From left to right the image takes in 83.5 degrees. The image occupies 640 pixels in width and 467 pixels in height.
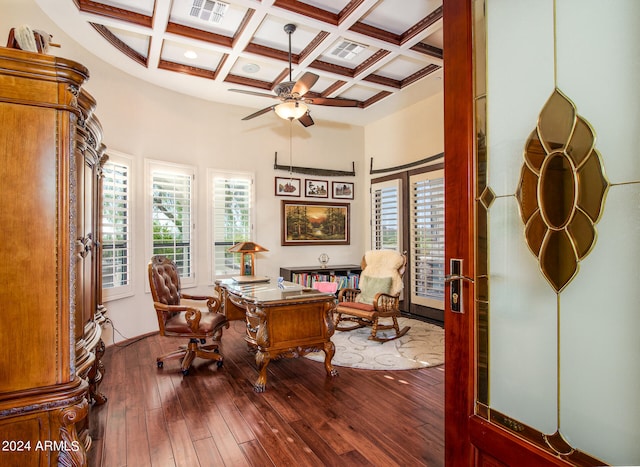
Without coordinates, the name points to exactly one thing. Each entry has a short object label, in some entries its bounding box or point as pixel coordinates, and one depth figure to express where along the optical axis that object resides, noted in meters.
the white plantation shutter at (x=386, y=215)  6.53
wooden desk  3.29
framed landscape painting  6.56
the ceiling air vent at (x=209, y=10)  3.59
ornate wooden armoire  1.42
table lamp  4.82
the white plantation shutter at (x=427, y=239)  5.61
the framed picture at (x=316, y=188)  6.76
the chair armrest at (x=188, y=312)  3.61
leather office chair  3.65
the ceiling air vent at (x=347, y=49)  4.39
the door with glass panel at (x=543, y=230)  1.13
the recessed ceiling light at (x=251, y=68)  4.86
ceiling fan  3.72
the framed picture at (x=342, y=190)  7.03
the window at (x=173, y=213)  5.18
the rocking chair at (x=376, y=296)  4.68
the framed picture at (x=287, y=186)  6.48
